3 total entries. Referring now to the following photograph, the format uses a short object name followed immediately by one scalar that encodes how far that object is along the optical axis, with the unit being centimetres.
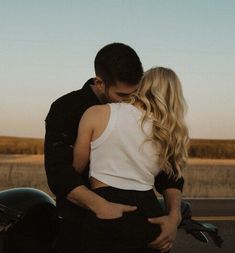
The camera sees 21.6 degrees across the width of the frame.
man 233
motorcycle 256
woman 233
